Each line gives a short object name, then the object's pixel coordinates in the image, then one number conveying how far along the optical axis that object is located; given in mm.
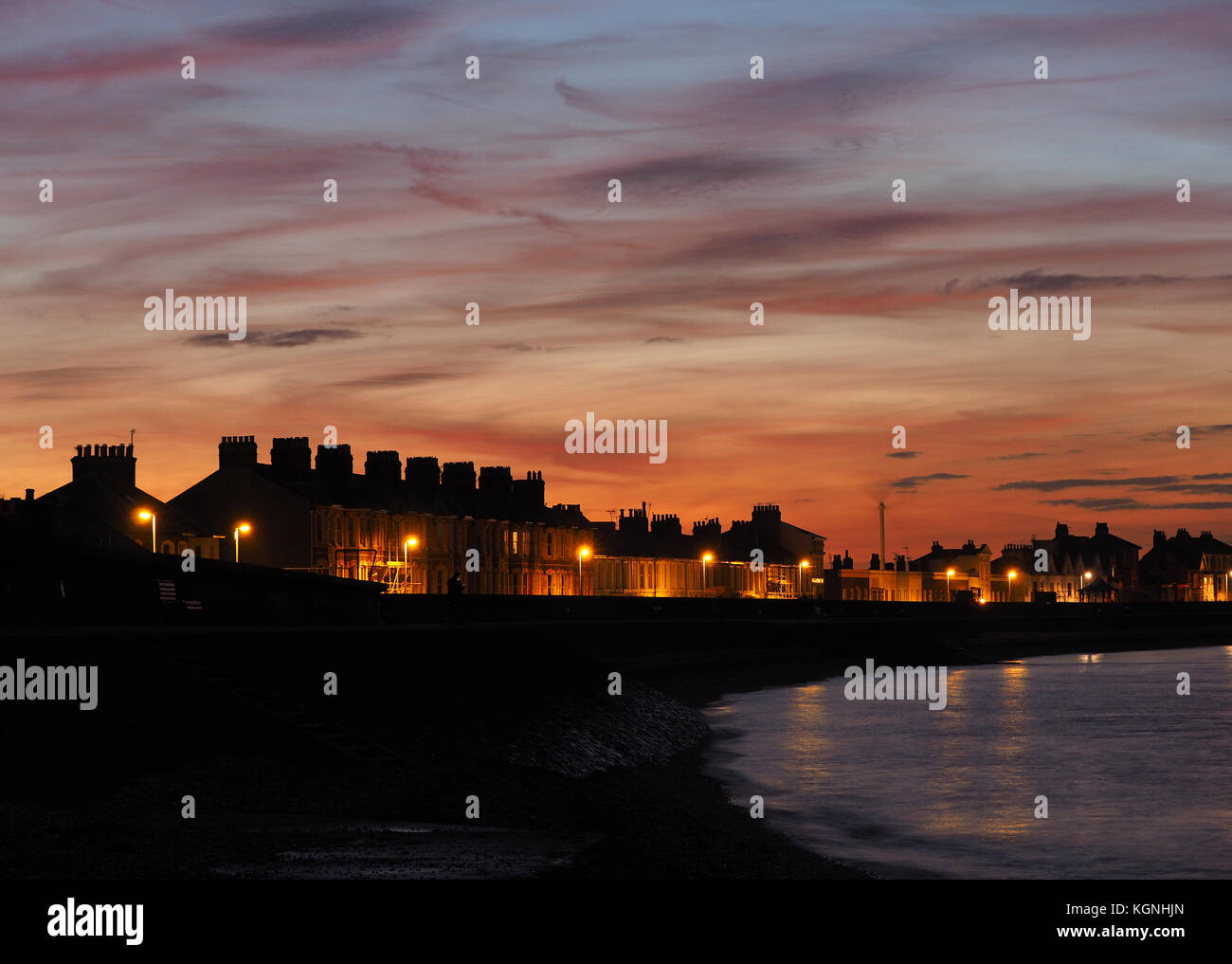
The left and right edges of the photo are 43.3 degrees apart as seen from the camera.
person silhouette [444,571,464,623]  49875
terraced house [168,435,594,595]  91875
